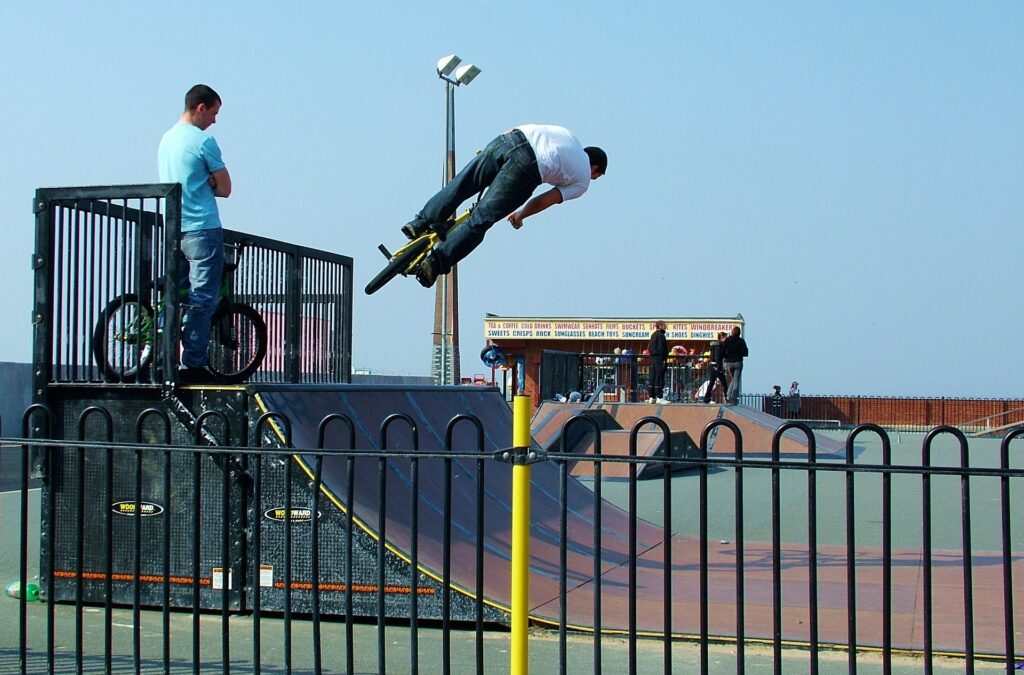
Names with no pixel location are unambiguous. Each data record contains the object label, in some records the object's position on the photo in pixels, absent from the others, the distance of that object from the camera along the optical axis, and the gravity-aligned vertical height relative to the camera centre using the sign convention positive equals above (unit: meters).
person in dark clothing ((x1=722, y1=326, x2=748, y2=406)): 25.78 +0.14
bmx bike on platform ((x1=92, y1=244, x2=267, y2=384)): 6.84 +0.20
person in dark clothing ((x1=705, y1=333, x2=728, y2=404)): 26.53 -0.07
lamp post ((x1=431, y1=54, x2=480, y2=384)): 26.89 +1.69
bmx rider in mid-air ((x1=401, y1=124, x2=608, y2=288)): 6.15 +1.04
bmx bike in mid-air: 6.44 +0.66
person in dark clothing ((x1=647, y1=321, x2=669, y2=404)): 25.84 +0.15
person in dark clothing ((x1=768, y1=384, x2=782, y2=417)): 42.48 -1.41
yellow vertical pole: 4.00 -0.64
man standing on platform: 6.91 +1.05
